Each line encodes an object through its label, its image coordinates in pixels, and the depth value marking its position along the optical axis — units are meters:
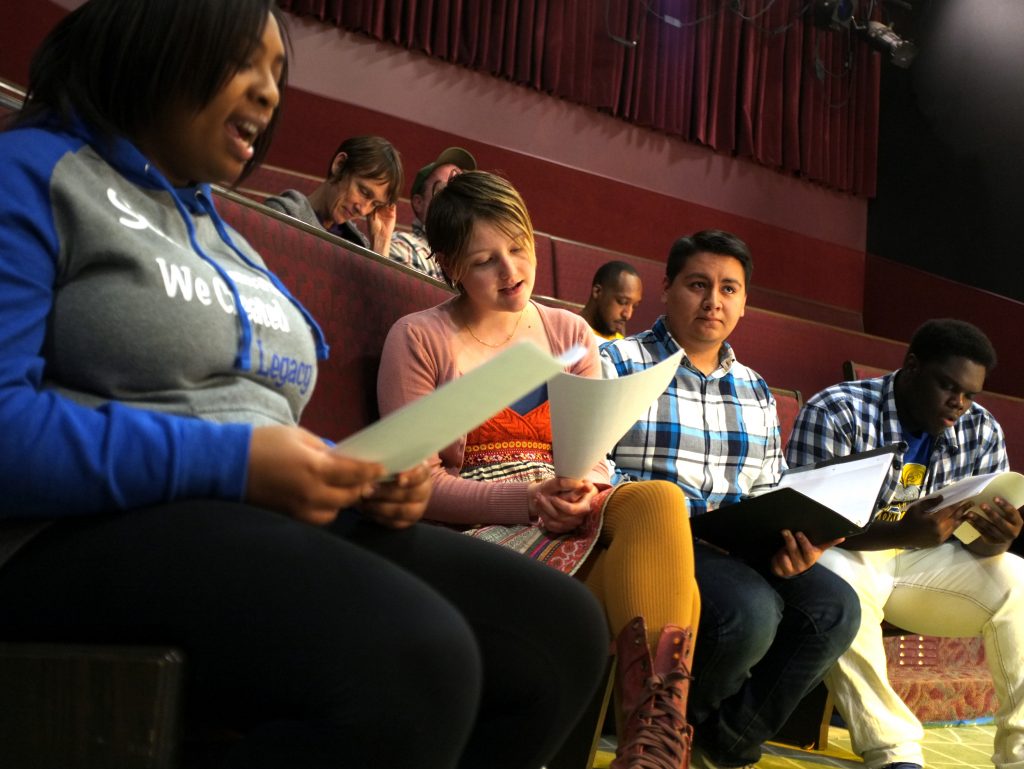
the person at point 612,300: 2.92
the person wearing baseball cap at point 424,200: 2.21
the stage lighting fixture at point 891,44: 4.26
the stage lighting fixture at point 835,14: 4.34
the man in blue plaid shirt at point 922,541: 1.55
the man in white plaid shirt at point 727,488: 1.30
